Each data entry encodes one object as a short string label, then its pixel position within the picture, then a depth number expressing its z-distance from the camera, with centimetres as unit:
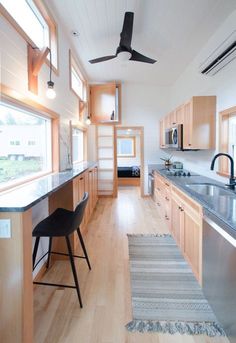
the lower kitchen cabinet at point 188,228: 223
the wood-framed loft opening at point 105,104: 643
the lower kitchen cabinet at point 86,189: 307
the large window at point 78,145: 521
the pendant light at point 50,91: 257
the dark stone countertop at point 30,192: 149
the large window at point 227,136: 310
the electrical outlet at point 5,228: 147
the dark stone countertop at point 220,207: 158
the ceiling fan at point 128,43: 288
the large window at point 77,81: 456
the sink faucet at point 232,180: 271
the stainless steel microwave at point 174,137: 426
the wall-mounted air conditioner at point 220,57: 268
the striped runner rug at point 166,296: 183
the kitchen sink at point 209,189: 270
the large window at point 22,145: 218
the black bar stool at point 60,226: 208
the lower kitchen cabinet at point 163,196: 380
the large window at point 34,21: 223
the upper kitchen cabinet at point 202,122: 351
